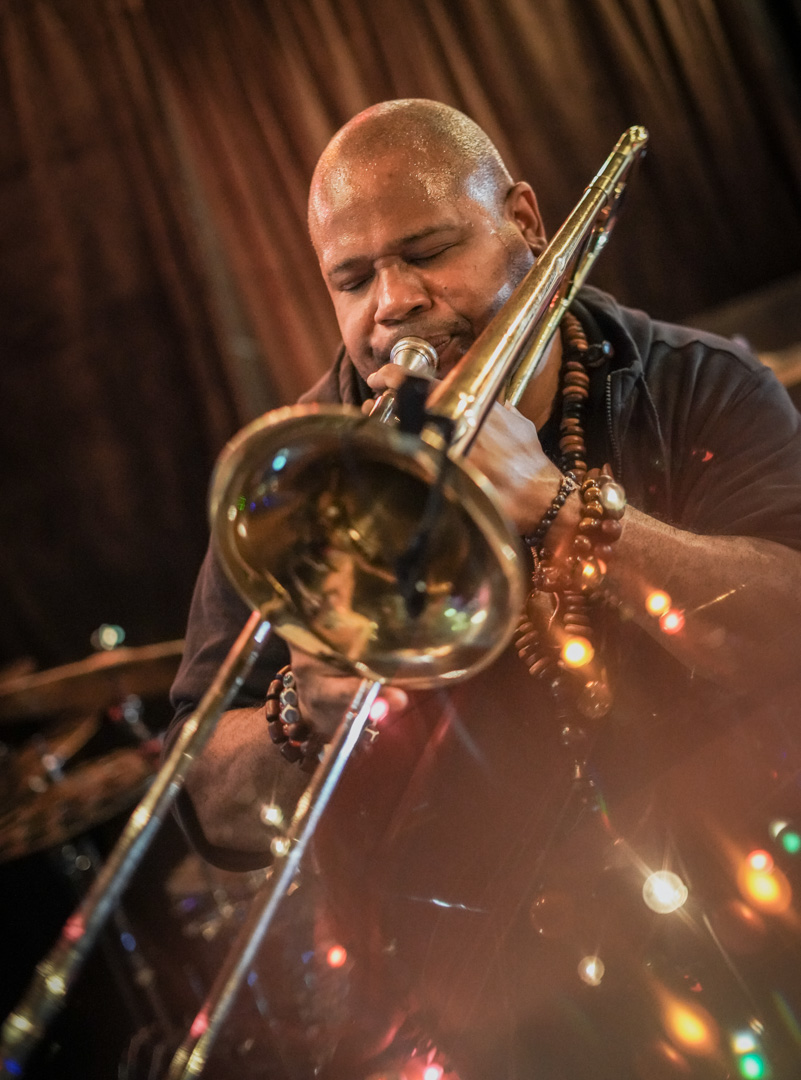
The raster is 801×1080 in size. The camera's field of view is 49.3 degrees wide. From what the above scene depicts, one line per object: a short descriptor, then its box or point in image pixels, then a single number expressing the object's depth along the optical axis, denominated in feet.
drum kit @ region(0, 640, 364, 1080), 6.65
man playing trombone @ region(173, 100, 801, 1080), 4.21
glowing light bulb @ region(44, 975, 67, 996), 2.83
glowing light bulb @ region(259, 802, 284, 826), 5.33
